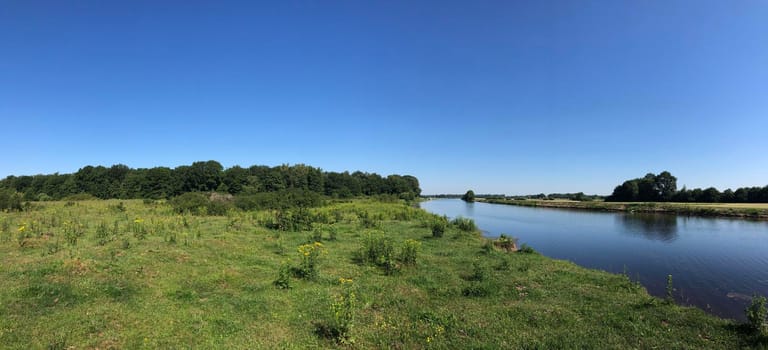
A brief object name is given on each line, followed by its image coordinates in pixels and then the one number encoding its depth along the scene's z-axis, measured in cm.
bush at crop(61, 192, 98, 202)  3927
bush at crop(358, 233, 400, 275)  1246
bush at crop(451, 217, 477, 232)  2658
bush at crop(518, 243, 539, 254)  1773
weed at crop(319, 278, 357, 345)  638
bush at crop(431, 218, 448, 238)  2123
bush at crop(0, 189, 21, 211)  2348
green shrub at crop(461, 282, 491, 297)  982
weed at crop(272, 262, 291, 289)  952
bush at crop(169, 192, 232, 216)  2858
